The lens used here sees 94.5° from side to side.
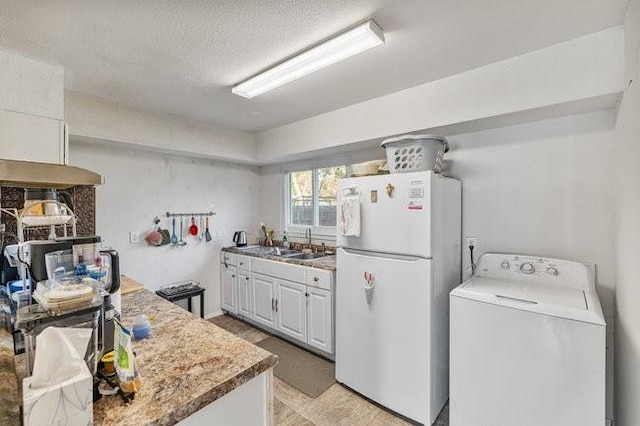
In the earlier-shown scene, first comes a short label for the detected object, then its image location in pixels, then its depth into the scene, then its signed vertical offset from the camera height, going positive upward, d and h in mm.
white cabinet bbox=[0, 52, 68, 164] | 1523 +541
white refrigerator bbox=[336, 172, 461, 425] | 1884 -514
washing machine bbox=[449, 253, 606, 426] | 1387 -706
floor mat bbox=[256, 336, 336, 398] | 2362 -1379
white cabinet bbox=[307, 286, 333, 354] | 2635 -981
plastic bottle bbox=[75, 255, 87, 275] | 1309 -253
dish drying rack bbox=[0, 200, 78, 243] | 1921 -48
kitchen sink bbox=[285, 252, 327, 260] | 3383 -511
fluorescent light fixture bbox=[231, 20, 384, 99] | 1515 +908
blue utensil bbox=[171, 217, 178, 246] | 3348 -294
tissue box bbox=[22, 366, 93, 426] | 648 -438
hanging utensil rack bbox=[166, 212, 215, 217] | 3338 -34
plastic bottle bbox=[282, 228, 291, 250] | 3796 -383
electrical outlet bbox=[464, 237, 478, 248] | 2305 -238
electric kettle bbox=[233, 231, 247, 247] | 3852 -352
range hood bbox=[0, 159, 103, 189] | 1229 +166
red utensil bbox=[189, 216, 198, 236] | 3492 -198
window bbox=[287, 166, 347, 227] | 3494 +188
